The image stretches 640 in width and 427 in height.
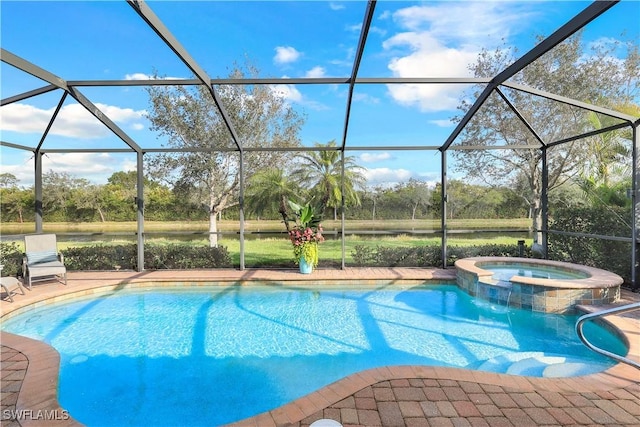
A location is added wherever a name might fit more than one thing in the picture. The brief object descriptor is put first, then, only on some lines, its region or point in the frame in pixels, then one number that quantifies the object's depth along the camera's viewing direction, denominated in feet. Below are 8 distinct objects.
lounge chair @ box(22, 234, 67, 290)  21.59
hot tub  17.20
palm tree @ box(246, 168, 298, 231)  29.71
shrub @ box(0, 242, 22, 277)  24.95
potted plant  25.19
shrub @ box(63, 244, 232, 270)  27.09
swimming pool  10.37
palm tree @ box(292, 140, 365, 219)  30.32
